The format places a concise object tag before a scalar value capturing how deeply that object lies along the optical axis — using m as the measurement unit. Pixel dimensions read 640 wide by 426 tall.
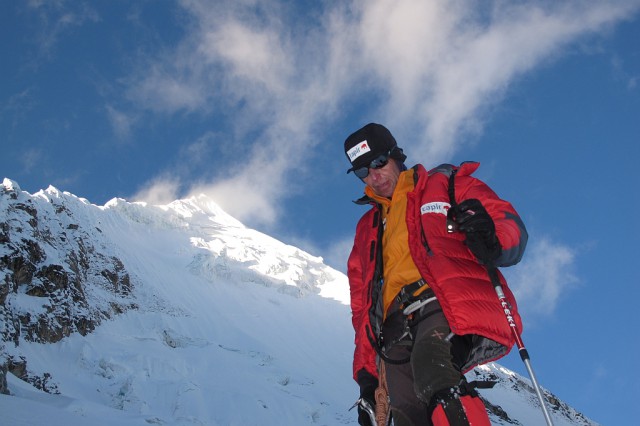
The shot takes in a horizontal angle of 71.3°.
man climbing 2.49
